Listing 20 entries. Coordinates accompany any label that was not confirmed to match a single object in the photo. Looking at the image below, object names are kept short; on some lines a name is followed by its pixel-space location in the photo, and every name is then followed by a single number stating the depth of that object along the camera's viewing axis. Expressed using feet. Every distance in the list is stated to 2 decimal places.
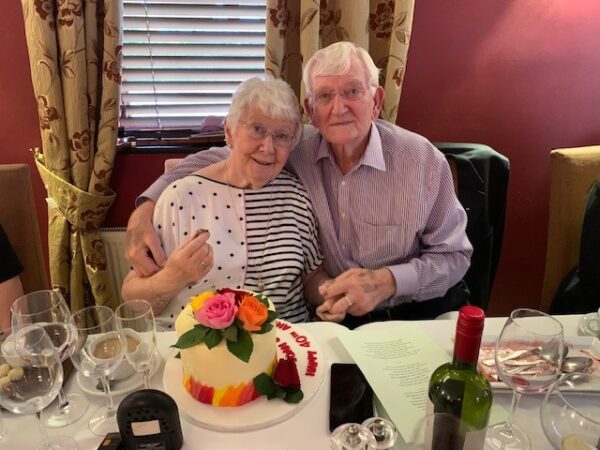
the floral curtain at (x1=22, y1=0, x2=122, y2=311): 5.72
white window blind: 6.67
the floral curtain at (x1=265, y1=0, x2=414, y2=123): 5.94
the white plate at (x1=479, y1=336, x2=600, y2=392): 3.06
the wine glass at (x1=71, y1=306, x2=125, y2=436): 2.99
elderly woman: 4.81
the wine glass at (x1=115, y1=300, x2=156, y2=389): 3.10
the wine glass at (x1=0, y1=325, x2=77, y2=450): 2.68
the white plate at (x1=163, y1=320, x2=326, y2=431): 2.94
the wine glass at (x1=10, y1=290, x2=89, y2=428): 3.04
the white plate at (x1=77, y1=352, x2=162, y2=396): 3.20
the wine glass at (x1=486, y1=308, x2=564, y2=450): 2.77
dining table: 2.83
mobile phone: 2.97
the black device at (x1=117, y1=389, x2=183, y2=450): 2.66
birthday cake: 2.93
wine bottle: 2.56
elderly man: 4.85
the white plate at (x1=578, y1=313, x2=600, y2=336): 3.81
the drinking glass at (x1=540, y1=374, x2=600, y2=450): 2.32
